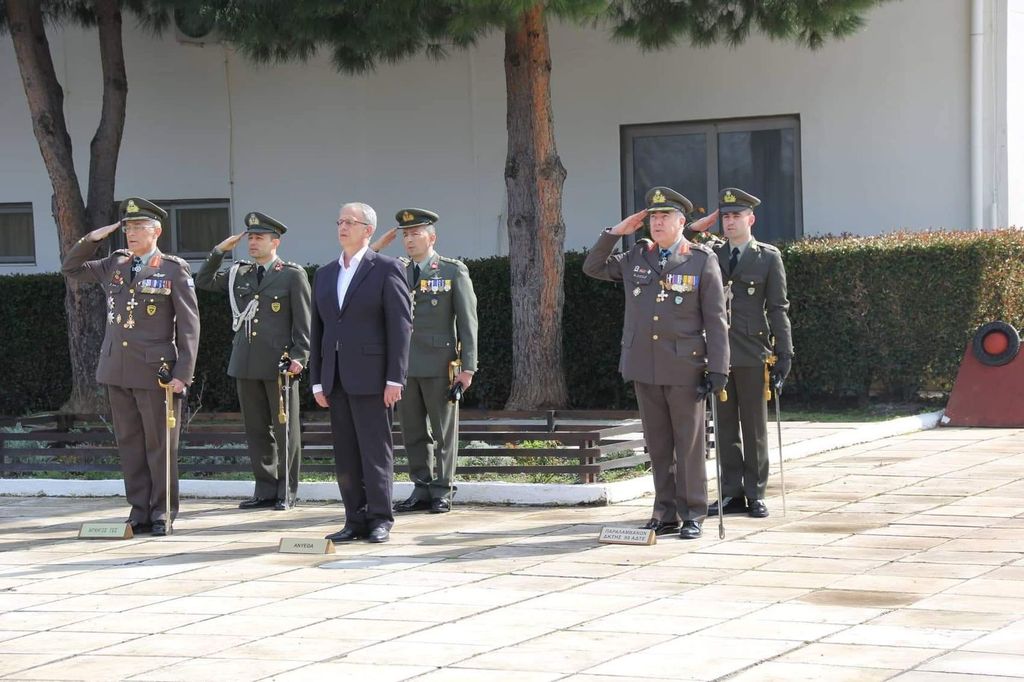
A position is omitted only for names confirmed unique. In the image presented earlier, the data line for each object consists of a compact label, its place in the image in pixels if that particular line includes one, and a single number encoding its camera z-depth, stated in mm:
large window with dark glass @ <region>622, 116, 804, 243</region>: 25012
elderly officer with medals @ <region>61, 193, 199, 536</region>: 13705
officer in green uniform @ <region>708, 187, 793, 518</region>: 13840
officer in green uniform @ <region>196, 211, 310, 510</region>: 15096
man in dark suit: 12823
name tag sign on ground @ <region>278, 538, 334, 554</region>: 12370
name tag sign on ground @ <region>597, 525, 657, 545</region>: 12404
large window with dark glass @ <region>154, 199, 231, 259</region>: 28133
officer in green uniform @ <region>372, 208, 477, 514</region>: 14734
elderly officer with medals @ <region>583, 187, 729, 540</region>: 12631
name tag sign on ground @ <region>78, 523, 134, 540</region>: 13490
